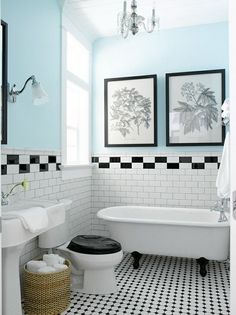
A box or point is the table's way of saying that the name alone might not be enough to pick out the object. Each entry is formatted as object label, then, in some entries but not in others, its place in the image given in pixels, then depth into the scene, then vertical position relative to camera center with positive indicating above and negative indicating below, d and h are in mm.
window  3449 +795
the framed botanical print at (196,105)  3707 +663
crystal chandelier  2694 +1303
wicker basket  2234 -1078
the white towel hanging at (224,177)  2923 -217
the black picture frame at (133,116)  3932 +614
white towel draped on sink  1719 -377
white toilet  2564 -923
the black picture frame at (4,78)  2330 +649
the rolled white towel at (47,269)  2316 -922
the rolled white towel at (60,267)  2396 -934
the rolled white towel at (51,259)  2477 -894
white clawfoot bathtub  2941 -859
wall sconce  2430 +549
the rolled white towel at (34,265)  2368 -905
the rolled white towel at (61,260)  2549 -928
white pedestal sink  1668 -587
